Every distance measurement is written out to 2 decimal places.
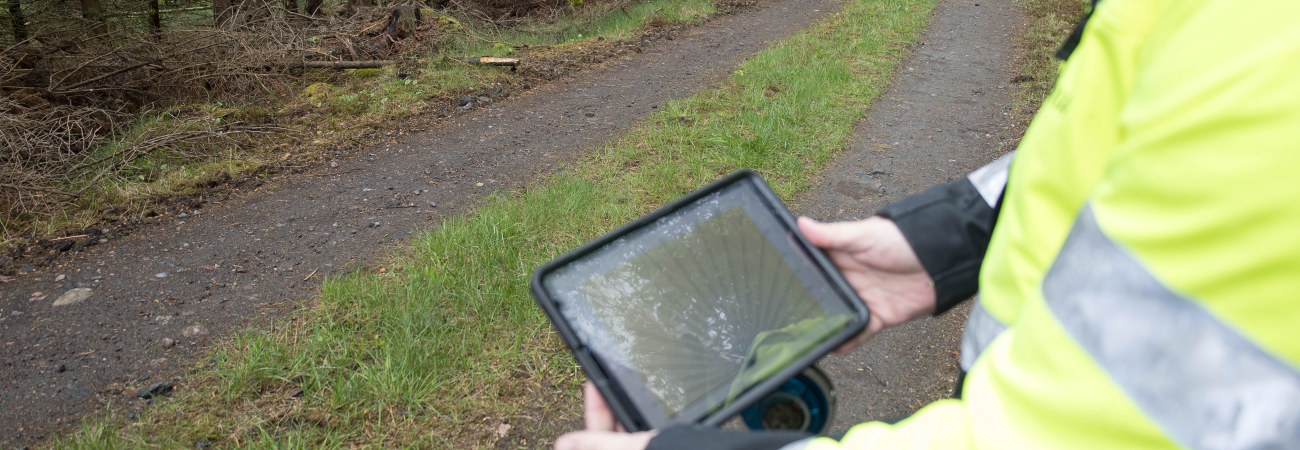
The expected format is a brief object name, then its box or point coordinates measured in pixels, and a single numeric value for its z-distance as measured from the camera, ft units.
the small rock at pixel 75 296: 12.00
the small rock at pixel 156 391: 9.54
